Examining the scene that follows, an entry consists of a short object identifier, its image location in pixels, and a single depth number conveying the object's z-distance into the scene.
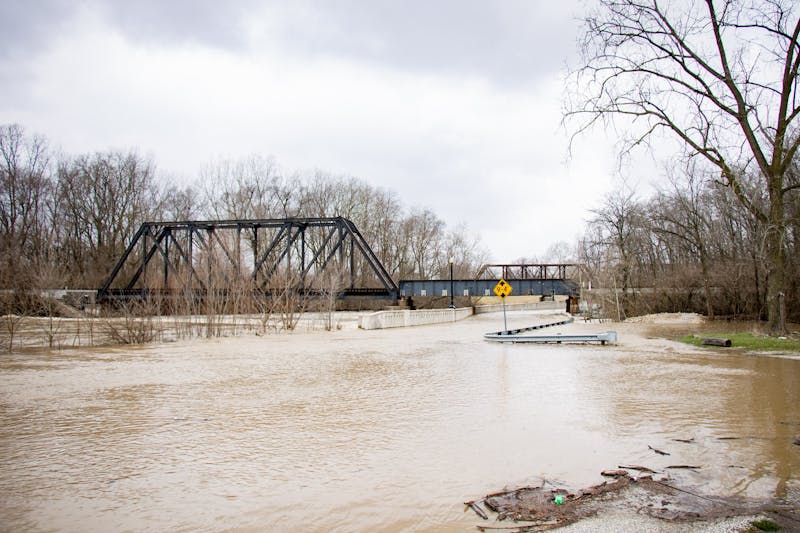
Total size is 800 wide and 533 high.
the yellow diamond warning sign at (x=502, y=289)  27.34
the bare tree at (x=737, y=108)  18.42
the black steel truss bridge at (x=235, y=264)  29.52
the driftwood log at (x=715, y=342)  19.31
